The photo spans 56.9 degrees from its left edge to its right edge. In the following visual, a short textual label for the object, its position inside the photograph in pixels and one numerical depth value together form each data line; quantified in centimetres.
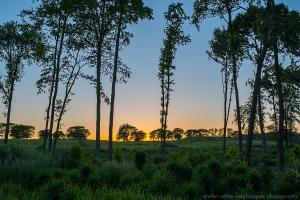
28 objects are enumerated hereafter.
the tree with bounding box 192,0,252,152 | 1886
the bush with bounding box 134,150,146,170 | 1420
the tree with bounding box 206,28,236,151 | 3041
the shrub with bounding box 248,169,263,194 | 782
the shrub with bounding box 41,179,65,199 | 649
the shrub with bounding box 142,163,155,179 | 973
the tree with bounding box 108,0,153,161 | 1794
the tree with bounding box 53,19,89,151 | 2283
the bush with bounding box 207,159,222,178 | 984
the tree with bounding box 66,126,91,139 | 11025
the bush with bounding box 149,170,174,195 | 723
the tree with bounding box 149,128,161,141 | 12790
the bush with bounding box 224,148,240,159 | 1802
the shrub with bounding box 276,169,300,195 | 701
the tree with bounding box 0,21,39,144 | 2930
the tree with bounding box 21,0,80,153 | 2189
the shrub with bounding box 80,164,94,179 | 931
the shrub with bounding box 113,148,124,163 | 1683
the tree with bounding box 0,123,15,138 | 10695
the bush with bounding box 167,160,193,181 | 952
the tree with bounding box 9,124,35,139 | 9338
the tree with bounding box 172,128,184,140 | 13338
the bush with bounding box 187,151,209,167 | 1479
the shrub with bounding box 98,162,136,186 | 928
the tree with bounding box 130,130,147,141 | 12100
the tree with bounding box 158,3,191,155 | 2769
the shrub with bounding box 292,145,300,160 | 1781
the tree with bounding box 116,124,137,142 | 11688
